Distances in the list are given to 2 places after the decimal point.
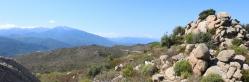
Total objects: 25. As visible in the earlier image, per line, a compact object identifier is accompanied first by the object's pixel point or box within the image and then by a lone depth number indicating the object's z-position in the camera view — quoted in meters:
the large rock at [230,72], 13.28
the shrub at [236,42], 18.55
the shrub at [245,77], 13.27
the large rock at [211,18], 21.20
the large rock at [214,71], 13.52
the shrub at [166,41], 21.98
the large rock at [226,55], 14.36
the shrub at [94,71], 20.81
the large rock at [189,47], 16.97
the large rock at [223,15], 20.98
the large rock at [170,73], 14.59
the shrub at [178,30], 23.36
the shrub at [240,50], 16.31
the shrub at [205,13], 22.72
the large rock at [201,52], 13.90
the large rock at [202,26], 20.87
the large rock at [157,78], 14.76
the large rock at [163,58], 16.75
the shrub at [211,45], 18.34
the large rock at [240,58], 14.54
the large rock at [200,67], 13.94
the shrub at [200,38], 19.31
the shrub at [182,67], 14.34
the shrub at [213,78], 12.85
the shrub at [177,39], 21.63
